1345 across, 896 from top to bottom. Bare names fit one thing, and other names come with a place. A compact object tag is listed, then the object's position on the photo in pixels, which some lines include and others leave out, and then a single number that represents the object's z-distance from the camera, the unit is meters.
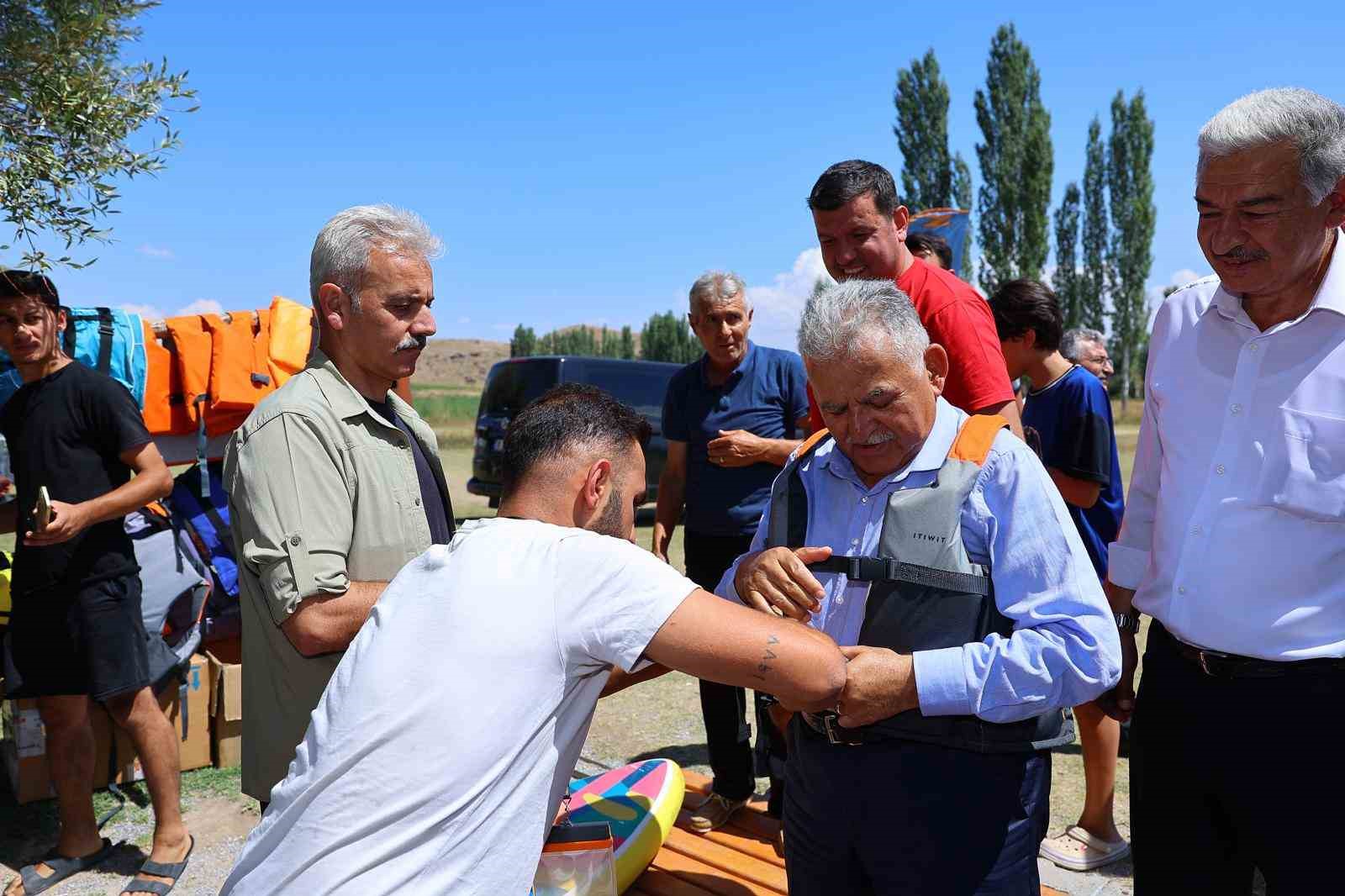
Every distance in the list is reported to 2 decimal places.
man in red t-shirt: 2.71
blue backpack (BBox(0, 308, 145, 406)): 5.10
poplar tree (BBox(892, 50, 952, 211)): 32.44
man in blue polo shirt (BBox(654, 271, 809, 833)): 3.75
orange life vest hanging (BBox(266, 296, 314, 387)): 5.49
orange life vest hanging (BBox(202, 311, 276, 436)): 5.38
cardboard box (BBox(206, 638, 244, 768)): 4.80
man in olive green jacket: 2.05
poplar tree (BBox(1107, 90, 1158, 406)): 37.81
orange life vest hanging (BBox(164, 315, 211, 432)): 5.33
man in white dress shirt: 1.84
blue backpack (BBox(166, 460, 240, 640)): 5.08
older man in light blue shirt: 1.72
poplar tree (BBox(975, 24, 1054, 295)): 32.31
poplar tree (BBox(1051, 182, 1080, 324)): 37.38
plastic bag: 1.94
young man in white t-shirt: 1.54
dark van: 11.92
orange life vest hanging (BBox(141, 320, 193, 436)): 5.31
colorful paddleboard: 3.00
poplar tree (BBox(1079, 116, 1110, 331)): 38.09
